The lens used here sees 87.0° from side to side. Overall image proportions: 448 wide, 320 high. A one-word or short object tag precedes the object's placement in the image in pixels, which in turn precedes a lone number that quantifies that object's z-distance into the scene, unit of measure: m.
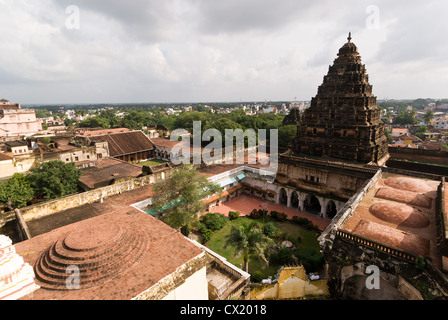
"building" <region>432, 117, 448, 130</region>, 83.76
